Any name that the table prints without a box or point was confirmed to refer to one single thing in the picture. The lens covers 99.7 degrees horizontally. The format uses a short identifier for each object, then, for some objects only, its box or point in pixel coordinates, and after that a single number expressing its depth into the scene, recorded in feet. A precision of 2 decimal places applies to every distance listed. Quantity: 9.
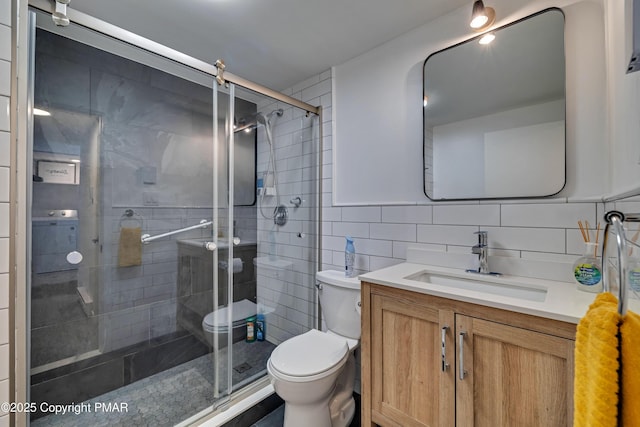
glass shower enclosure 4.90
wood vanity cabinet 2.67
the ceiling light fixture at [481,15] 4.04
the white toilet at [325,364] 4.12
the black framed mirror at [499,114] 3.87
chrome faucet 4.13
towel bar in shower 6.20
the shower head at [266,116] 7.02
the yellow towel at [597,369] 1.20
